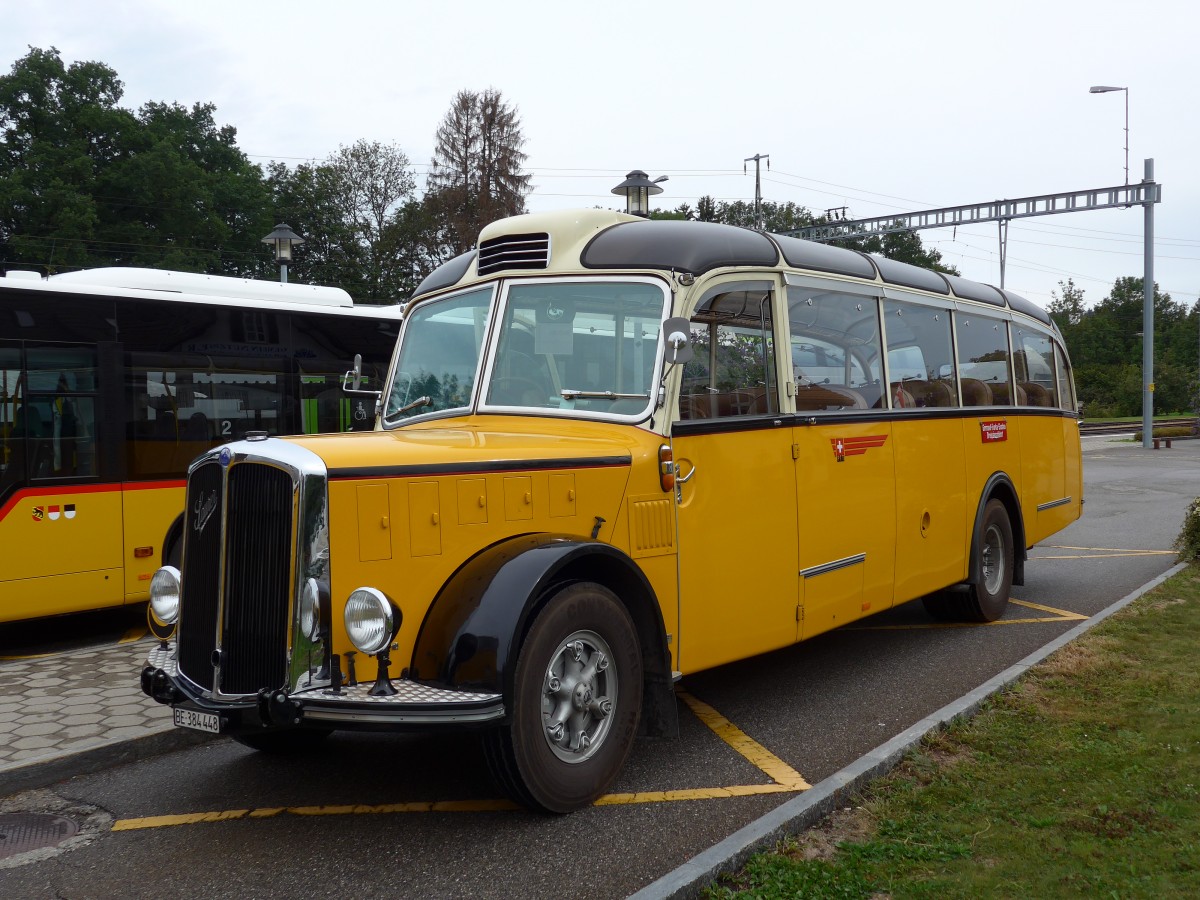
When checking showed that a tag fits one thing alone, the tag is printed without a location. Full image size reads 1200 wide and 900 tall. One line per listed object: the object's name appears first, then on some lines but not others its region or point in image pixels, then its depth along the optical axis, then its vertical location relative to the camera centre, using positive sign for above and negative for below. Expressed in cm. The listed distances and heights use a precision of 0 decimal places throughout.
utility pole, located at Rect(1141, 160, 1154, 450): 3470 +360
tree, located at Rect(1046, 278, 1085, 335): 9831 +898
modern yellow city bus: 857 +13
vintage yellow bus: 417 -43
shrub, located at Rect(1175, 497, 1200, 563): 1072 -132
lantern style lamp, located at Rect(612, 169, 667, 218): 744 +153
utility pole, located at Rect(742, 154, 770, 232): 6450 +1431
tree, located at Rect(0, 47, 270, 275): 3916 +912
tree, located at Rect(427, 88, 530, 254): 4966 +1222
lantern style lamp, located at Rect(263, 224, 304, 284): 1891 +313
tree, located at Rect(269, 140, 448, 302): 5025 +919
